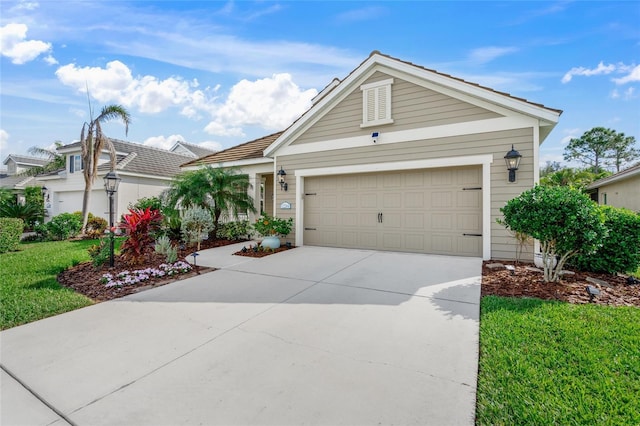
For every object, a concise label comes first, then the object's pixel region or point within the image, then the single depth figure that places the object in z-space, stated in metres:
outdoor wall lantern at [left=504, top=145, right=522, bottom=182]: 6.04
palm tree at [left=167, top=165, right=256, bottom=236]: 9.23
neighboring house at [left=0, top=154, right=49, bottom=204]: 22.91
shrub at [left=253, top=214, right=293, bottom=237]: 8.37
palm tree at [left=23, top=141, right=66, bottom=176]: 18.97
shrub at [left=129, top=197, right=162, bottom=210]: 10.83
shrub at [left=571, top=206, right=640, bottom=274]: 4.82
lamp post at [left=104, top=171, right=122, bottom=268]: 6.23
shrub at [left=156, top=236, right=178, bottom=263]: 6.52
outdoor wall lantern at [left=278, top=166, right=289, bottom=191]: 9.18
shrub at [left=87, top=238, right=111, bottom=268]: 6.22
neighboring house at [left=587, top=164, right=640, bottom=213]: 12.56
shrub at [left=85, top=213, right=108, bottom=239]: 12.70
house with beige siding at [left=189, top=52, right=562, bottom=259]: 6.39
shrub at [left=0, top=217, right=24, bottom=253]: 9.03
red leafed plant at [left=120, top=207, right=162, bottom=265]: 6.04
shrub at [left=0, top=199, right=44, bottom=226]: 11.95
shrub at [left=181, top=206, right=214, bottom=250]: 8.51
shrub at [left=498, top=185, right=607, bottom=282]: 4.27
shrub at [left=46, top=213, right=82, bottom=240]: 11.83
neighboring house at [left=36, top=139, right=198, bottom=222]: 14.91
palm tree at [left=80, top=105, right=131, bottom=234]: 12.58
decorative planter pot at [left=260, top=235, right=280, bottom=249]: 8.18
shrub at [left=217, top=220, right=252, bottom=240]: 10.33
